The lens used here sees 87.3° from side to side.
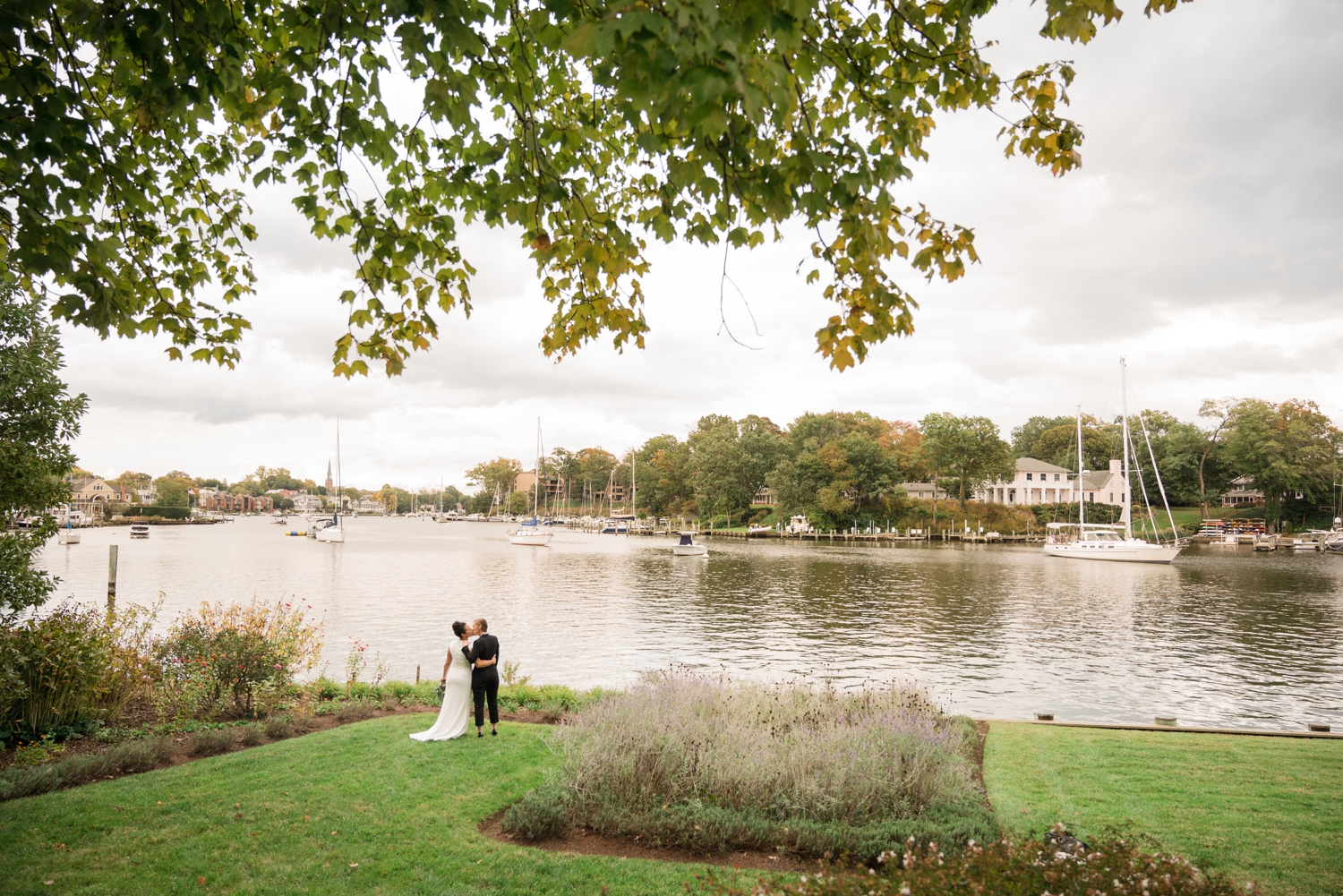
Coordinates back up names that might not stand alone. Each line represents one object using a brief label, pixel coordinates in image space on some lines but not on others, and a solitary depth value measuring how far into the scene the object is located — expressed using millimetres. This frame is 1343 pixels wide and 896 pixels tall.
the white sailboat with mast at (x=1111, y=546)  61406
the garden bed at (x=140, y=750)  7961
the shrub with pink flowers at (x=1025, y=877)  3883
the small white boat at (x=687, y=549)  66312
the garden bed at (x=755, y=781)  7074
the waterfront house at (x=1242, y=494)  111250
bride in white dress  10562
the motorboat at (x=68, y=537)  75062
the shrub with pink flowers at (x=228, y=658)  11875
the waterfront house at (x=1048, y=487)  102625
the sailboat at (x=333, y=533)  88125
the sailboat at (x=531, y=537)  86438
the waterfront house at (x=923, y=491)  107438
